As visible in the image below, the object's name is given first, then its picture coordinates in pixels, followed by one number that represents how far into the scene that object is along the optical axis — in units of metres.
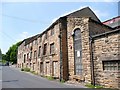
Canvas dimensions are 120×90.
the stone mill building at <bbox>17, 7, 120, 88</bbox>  7.03
